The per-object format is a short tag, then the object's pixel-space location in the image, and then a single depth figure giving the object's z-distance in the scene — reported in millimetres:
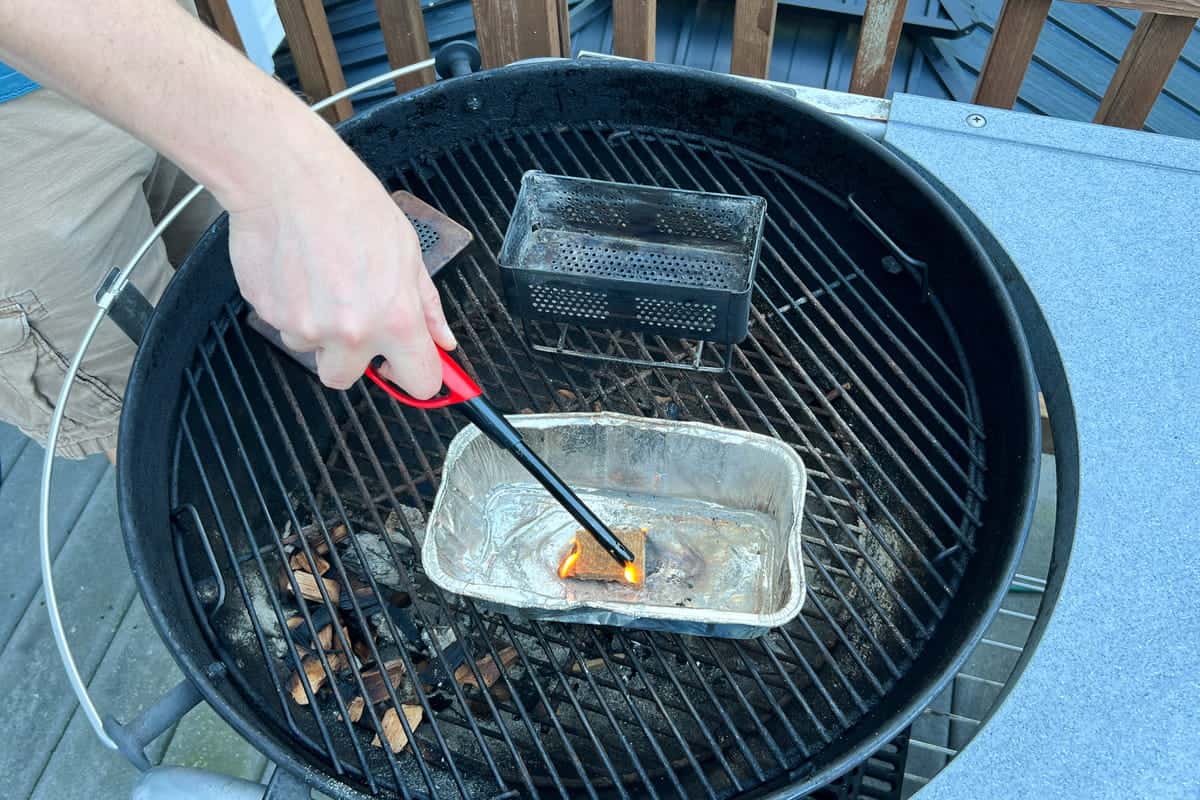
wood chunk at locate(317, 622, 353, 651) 1264
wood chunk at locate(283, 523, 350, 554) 1319
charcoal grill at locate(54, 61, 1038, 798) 1051
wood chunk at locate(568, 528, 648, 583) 1104
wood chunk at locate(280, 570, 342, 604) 1280
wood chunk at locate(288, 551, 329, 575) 1318
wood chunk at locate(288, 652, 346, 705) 1164
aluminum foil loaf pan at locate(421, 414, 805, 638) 1124
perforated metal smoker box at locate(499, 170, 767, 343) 1164
